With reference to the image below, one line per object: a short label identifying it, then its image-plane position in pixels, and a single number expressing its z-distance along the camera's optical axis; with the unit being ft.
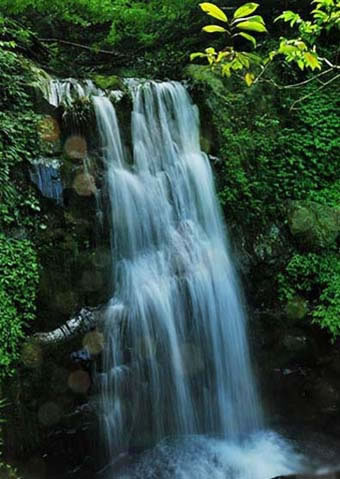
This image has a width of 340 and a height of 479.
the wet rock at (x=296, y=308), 19.17
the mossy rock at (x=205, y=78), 21.30
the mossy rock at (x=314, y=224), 20.04
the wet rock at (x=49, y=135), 15.53
